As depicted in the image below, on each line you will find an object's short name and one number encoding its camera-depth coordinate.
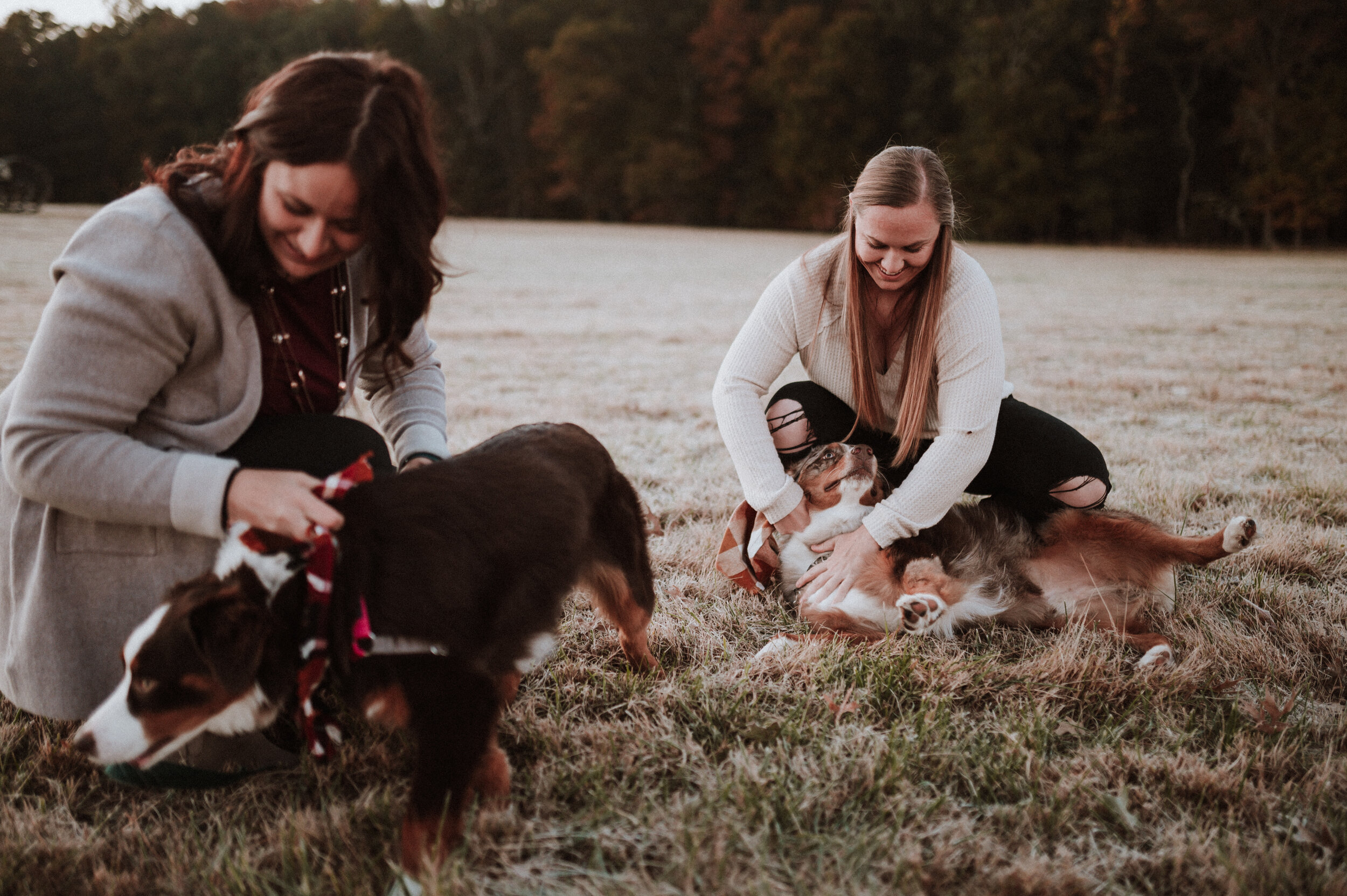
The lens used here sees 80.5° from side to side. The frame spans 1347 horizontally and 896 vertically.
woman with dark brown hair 1.57
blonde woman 2.52
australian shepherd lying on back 2.60
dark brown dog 1.52
